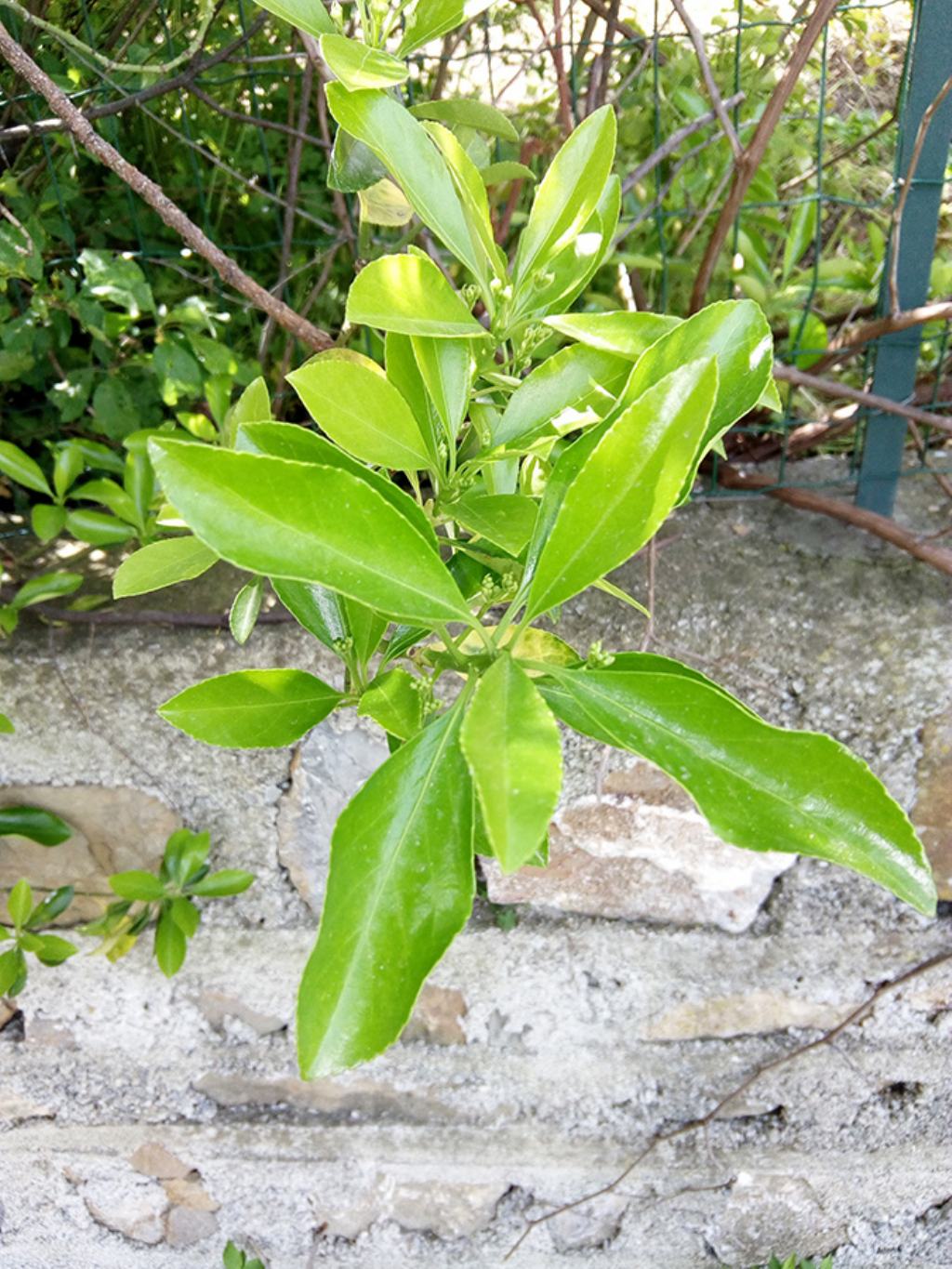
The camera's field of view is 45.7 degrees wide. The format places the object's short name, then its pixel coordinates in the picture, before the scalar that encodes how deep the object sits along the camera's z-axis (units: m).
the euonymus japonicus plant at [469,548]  0.43
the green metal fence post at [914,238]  0.91
